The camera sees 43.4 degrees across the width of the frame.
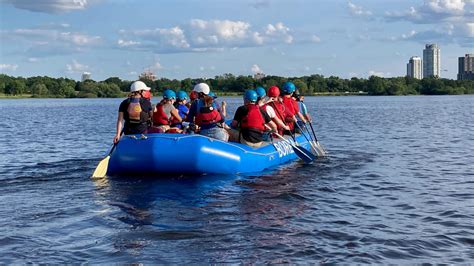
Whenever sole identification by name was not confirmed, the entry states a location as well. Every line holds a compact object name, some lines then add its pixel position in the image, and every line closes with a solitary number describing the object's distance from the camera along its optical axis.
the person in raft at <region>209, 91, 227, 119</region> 12.53
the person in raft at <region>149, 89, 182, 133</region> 12.45
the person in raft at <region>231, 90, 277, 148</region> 12.23
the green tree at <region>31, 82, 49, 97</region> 115.50
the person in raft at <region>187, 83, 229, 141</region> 11.98
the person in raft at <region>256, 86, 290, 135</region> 12.77
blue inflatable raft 10.95
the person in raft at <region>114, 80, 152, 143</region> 11.56
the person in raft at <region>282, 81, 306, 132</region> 14.76
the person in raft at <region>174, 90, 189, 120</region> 14.12
